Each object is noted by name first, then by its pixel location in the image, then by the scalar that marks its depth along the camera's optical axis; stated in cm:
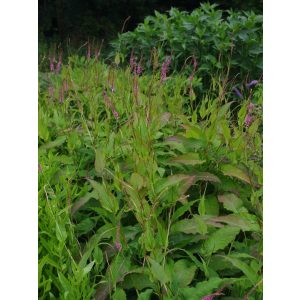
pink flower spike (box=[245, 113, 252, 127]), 220
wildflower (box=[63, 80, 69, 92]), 295
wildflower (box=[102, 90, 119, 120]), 235
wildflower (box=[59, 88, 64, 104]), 290
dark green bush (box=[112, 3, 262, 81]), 521
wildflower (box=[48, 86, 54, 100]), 316
